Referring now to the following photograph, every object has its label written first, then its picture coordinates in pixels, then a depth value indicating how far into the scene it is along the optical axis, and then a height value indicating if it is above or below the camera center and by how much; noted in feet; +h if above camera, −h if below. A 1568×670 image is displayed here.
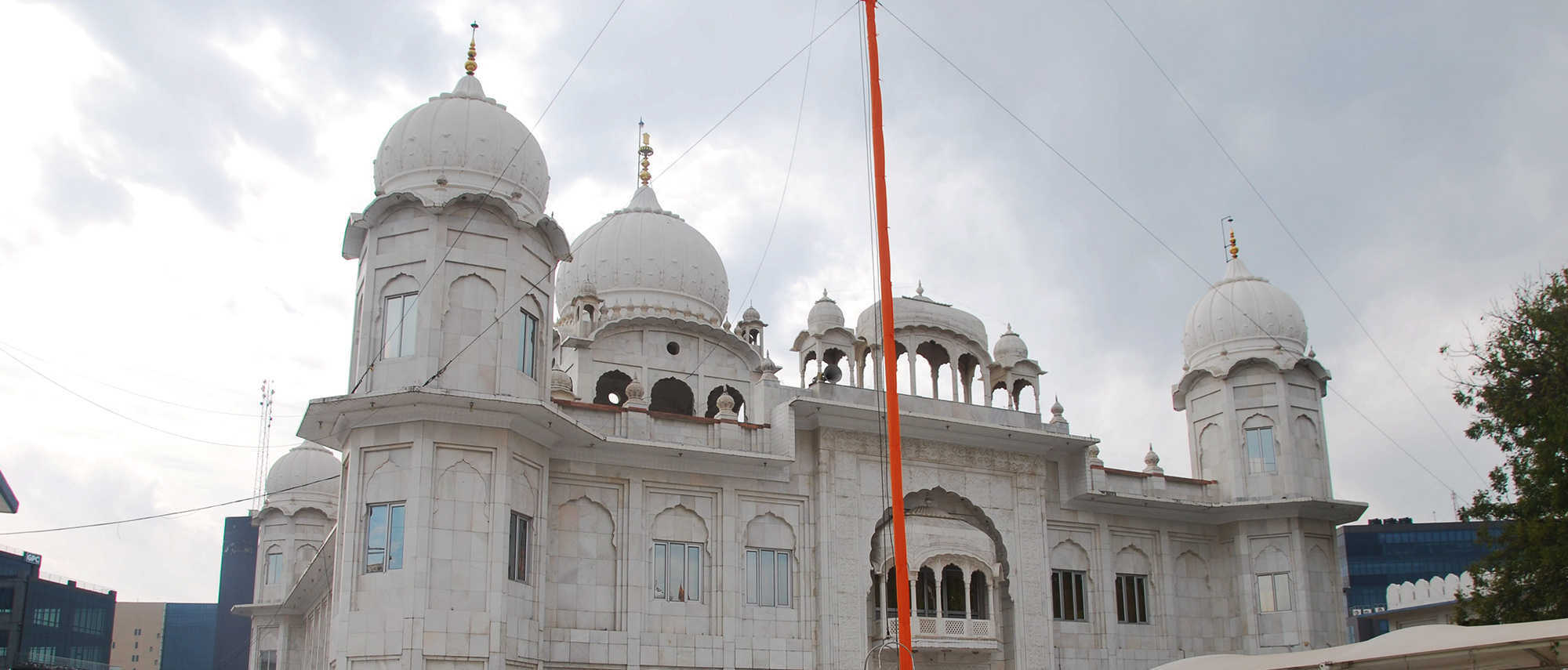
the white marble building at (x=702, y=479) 71.56 +11.19
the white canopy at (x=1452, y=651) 45.78 -0.72
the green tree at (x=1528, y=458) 77.97 +10.83
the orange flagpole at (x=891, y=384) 52.31 +10.97
